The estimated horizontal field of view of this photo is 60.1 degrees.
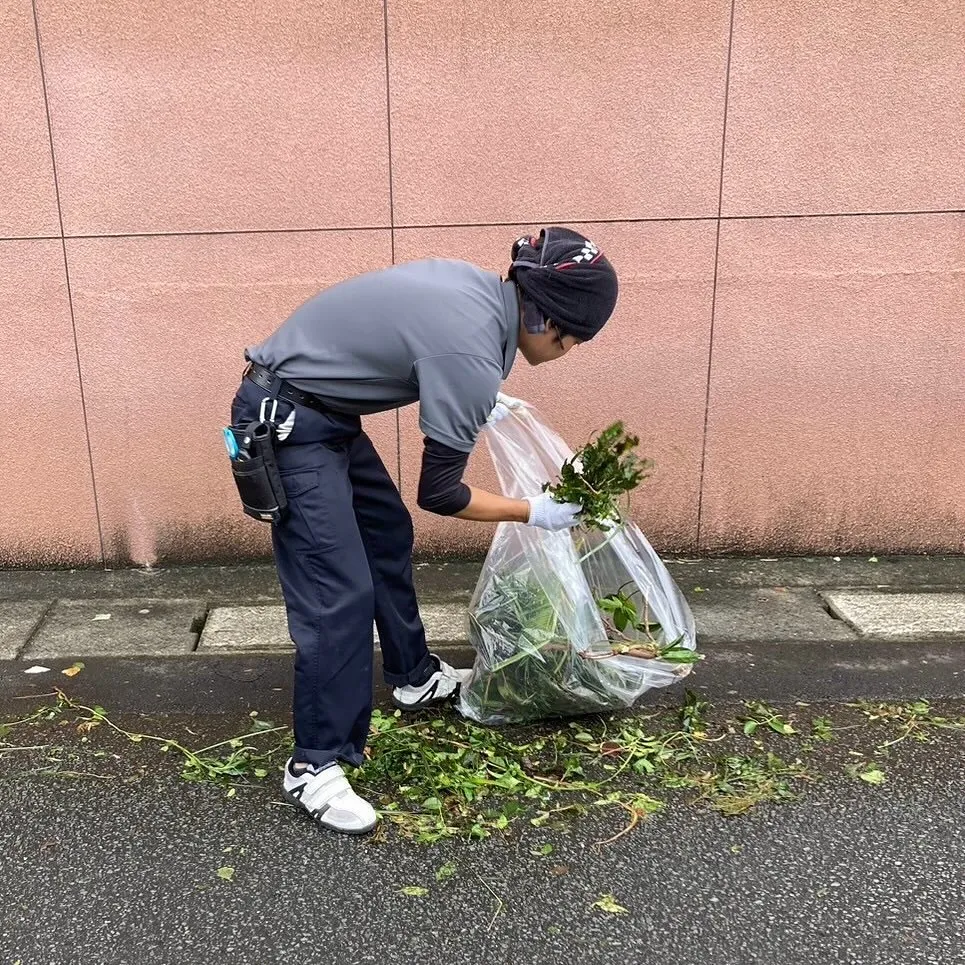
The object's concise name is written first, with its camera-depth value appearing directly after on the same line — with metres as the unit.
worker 2.03
